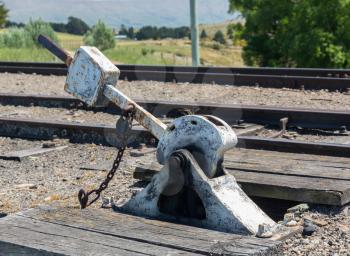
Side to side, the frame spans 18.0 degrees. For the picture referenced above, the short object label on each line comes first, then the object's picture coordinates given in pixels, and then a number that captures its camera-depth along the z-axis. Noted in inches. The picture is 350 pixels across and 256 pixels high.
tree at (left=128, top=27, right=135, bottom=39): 5757.8
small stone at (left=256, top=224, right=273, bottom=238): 223.0
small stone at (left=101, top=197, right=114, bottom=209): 271.7
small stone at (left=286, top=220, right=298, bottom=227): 265.9
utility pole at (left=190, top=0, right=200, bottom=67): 1072.4
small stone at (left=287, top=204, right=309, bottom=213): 283.7
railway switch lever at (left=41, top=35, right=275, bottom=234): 235.4
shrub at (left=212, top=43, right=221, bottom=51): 4039.6
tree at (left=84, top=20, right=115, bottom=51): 2606.1
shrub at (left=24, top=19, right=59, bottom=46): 1919.8
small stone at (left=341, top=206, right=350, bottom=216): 281.5
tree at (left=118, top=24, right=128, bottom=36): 5891.6
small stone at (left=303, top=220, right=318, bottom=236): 264.5
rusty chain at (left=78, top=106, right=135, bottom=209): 259.7
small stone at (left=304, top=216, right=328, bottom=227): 272.7
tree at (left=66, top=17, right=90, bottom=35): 6274.8
